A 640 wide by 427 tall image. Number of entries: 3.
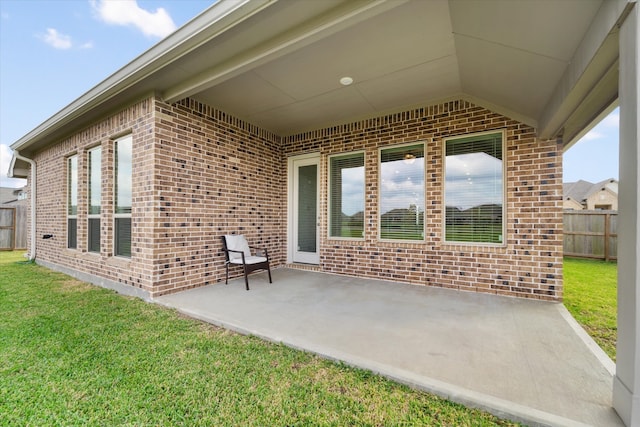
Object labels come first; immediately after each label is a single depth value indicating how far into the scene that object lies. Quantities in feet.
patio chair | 14.29
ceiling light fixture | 11.80
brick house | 7.63
